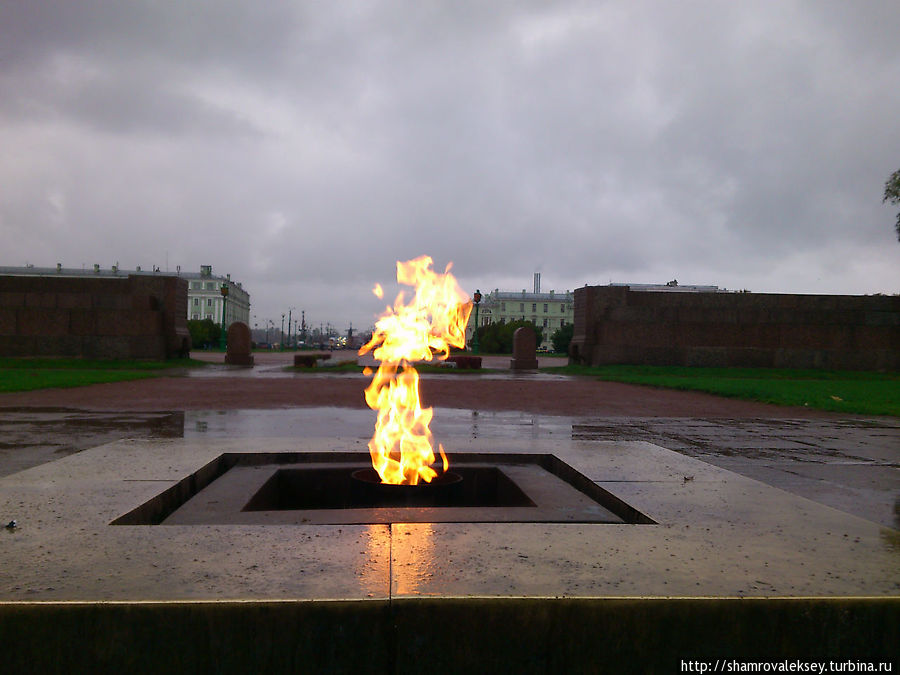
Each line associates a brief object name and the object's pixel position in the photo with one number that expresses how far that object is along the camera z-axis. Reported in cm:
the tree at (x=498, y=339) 5053
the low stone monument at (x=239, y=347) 2520
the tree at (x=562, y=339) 6644
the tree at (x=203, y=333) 5728
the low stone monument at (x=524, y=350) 2511
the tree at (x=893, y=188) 2489
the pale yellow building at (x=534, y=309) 12512
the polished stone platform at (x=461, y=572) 175
